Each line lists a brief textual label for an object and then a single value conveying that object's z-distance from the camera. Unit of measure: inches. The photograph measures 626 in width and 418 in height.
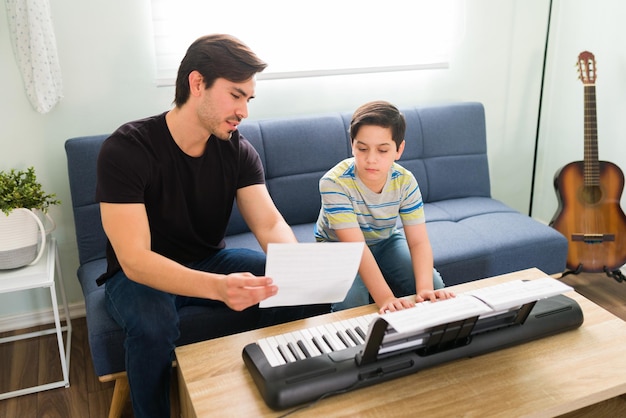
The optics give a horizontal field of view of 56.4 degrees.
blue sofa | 78.1
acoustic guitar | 107.8
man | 64.5
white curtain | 86.9
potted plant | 81.0
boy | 73.3
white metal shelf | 79.7
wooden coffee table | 52.0
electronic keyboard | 51.1
